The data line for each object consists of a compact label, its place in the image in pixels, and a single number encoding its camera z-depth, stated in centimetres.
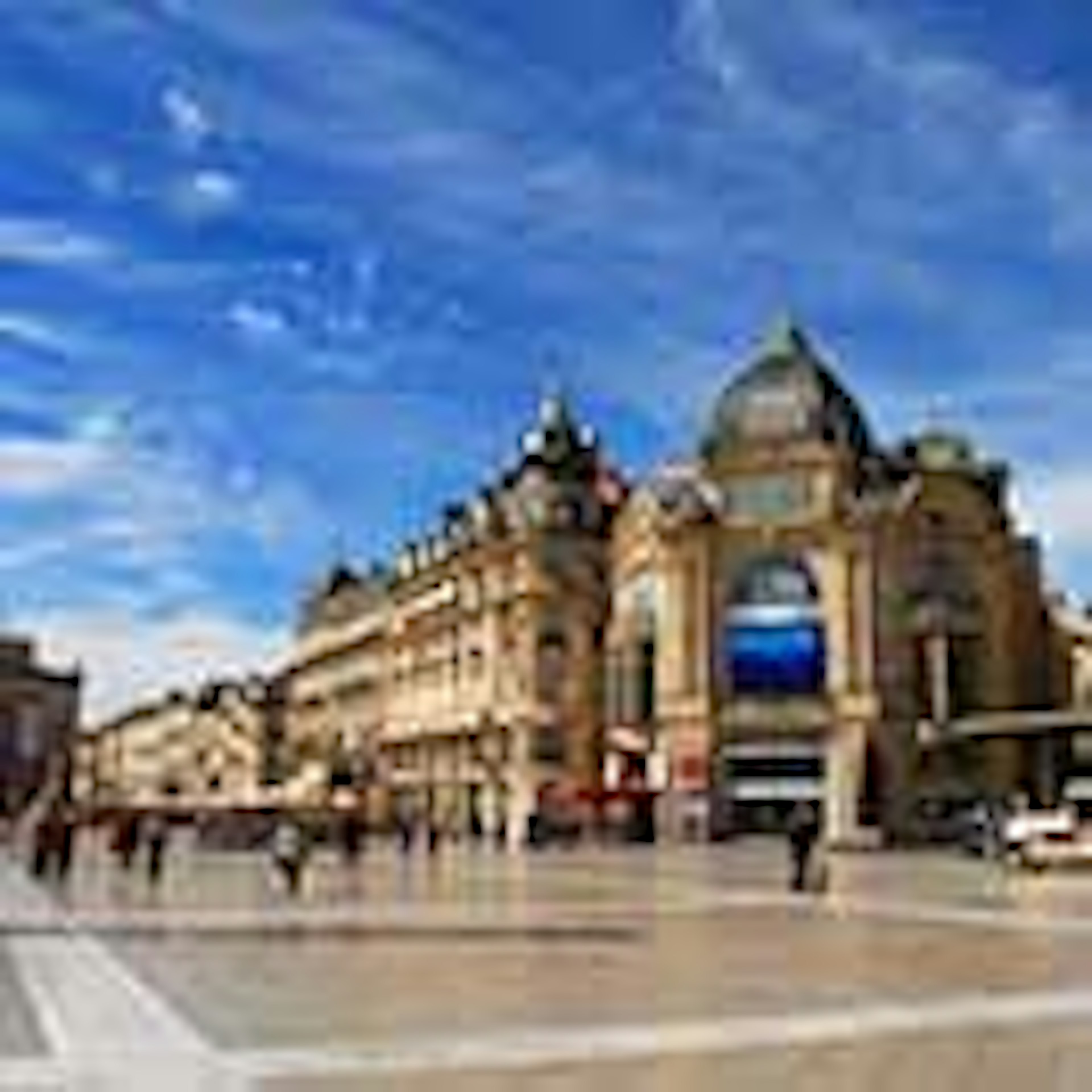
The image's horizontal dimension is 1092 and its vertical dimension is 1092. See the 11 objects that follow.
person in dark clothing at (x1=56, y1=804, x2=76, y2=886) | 5231
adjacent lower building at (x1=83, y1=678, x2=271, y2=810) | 17338
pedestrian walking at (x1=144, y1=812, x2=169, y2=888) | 4953
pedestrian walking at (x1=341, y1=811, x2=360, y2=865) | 6266
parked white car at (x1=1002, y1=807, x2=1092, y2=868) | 5806
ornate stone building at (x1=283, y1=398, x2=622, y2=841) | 10862
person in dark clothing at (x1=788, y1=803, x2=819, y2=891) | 4728
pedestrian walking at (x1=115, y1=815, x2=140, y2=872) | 5741
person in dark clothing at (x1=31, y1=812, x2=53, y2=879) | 5341
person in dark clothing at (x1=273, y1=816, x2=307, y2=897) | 4531
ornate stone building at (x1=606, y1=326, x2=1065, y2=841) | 9581
